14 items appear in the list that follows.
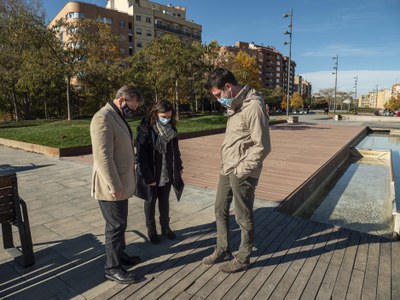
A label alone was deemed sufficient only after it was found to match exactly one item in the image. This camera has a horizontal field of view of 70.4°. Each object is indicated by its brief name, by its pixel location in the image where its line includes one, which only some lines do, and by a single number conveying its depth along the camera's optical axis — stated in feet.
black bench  8.56
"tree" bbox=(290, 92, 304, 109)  246.68
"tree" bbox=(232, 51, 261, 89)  100.91
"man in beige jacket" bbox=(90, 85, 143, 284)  7.51
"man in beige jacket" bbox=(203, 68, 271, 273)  7.79
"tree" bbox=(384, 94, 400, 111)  228.02
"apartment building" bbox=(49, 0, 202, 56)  157.48
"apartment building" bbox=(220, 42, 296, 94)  314.96
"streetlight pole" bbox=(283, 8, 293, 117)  82.60
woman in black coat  10.11
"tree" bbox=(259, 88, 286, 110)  198.74
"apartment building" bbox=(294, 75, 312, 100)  451.53
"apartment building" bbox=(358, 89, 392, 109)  485.56
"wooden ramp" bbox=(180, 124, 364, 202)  19.04
